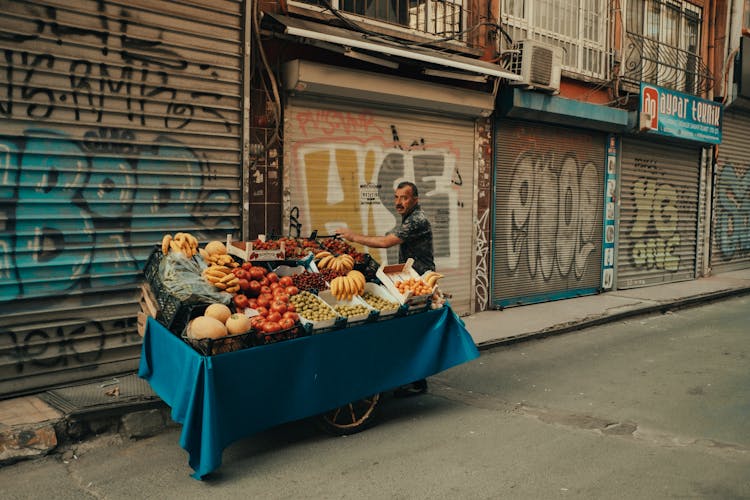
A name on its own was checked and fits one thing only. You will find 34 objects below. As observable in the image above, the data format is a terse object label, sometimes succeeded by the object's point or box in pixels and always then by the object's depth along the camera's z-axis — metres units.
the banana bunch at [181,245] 5.58
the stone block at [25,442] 4.73
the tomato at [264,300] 5.12
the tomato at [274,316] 4.84
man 6.53
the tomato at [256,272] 5.43
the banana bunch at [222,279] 5.19
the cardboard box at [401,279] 5.70
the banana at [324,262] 6.10
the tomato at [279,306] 4.94
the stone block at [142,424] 5.39
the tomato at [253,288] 5.32
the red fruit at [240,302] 5.07
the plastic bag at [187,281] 4.89
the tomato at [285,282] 5.45
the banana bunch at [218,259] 5.61
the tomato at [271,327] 4.74
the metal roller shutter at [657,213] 14.47
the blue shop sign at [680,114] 13.69
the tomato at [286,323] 4.82
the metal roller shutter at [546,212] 11.59
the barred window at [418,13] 9.48
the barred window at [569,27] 11.75
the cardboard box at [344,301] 5.37
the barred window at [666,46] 14.34
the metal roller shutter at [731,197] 17.34
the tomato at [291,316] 4.90
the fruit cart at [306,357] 4.40
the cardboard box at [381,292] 5.72
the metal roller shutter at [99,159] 5.96
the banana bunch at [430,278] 6.04
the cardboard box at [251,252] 5.66
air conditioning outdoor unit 10.81
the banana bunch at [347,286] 5.47
